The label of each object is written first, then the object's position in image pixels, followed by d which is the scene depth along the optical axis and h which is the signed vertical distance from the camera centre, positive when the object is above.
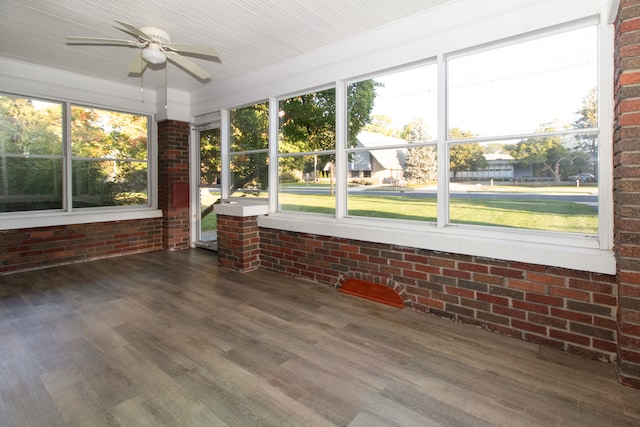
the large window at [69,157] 4.67 +0.79
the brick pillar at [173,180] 6.00 +0.50
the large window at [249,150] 5.04 +0.89
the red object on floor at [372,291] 3.42 -0.88
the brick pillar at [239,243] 4.65 -0.48
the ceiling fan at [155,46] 3.01 +1.50
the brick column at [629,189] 2.00 +0.10
